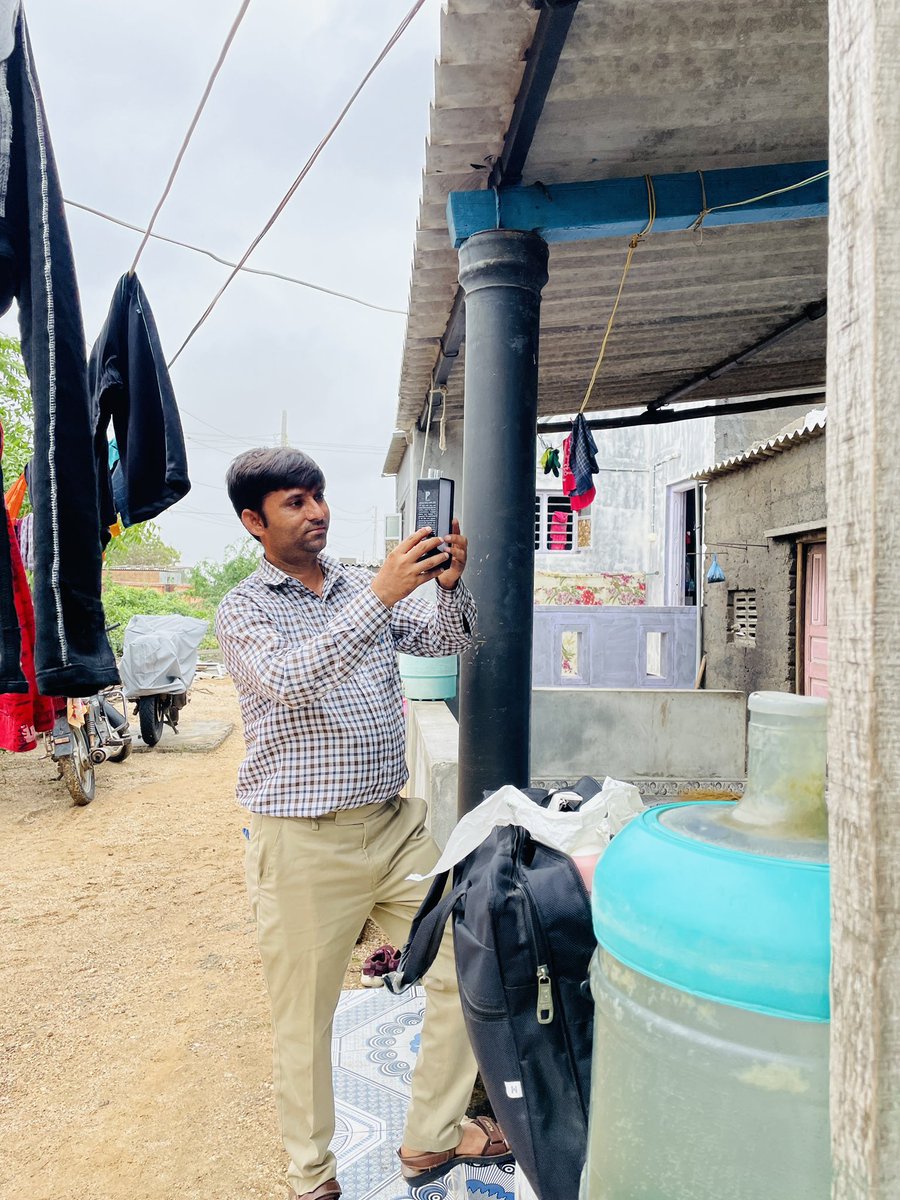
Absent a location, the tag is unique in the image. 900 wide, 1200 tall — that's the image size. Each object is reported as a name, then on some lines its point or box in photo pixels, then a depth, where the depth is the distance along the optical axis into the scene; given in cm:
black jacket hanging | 294
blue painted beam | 301
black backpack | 135
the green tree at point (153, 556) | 4341
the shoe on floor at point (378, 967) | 365
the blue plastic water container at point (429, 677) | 515
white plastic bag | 152
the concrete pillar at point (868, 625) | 75
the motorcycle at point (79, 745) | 711
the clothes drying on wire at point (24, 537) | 399
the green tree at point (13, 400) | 822
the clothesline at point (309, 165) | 288
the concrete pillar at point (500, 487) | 292
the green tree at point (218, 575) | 3034
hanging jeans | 171
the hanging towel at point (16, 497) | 465
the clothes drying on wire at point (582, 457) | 600
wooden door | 795
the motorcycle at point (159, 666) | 986
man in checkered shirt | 220
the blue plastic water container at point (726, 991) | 93
